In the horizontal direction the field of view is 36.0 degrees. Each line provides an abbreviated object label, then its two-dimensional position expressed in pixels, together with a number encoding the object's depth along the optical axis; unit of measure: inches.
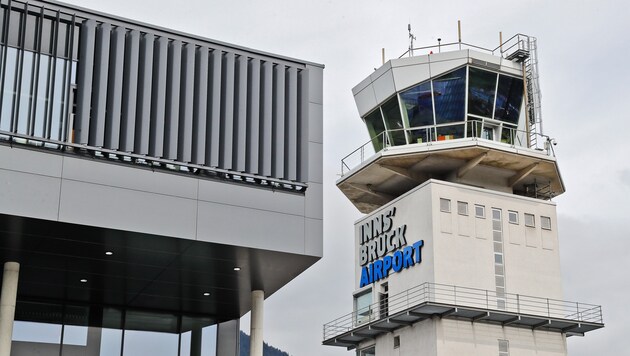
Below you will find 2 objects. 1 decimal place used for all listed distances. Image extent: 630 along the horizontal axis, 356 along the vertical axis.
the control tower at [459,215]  2186.3
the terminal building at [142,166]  989.2
